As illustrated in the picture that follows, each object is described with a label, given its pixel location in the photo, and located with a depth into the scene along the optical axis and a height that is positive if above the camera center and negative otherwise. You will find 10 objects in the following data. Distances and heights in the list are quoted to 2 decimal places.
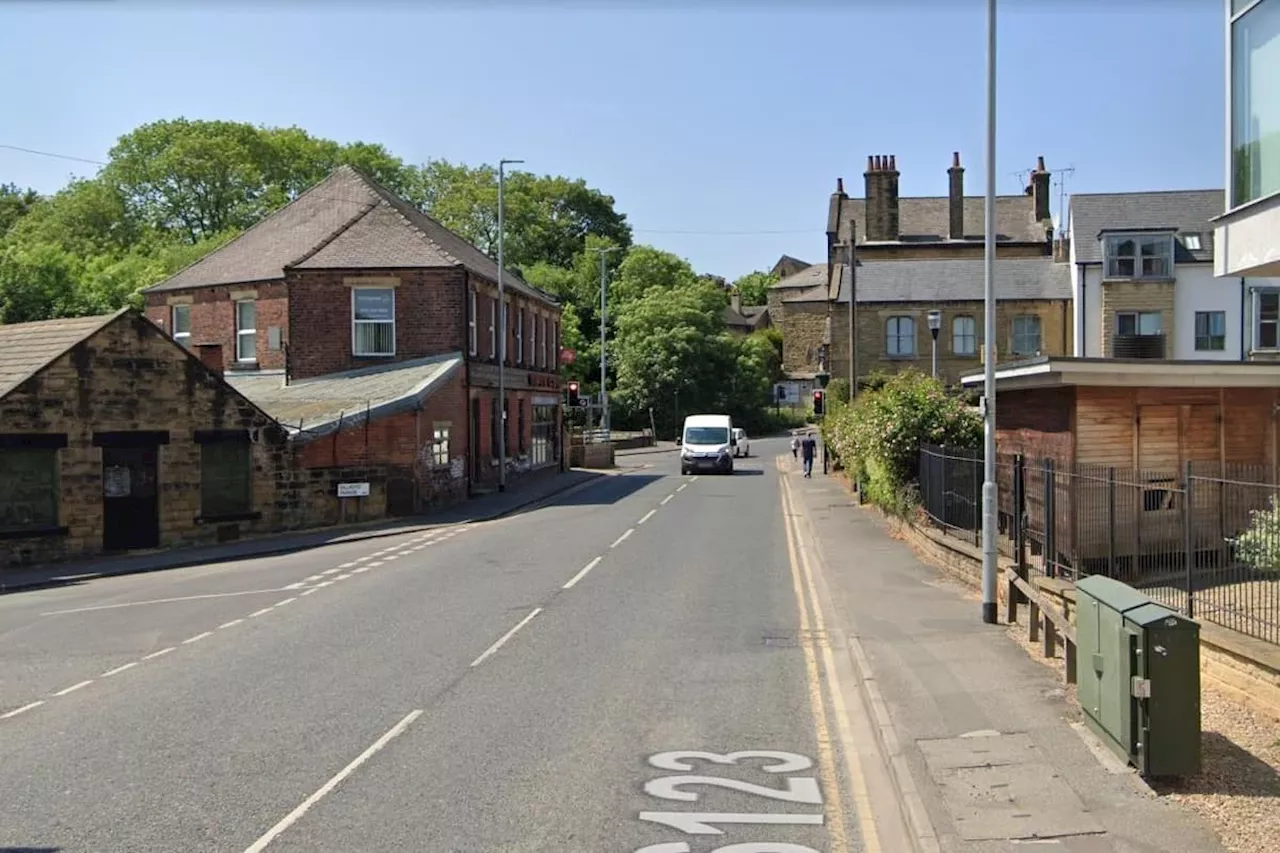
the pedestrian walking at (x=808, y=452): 44.34 -0.84
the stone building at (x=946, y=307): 51.78 +5.41
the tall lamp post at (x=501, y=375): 36.22 +1.73
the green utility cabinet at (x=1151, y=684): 7.09 -1.57
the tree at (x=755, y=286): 147.38 +18.11
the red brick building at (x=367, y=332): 30.39 +3.12
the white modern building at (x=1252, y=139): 10.30 +2.61
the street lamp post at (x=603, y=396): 60.06 +1.76
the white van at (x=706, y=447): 48.19 -0.69
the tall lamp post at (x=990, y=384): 13.62 +0.53
